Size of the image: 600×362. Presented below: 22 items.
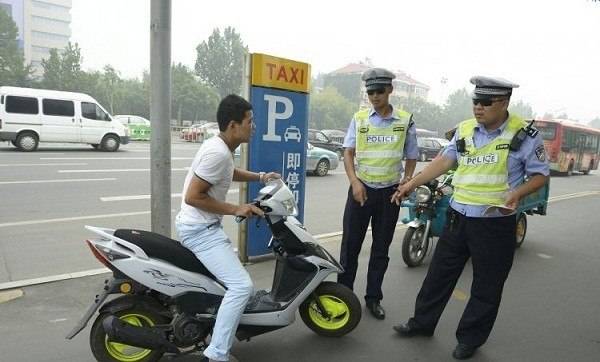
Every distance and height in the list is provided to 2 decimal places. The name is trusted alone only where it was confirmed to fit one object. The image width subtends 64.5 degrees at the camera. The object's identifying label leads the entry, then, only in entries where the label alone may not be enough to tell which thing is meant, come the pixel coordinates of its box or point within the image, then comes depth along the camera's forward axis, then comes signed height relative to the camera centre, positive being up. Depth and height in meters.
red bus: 21.05 -0.20
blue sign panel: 4.86 -0.15
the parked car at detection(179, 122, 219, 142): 29.95 -0.54
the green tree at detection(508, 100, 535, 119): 107.86 +7.46
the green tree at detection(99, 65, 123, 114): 48.97 +3.45
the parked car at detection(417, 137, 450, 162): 27.37 -0.81
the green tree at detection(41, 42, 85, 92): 46.00 +4.50
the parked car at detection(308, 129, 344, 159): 20.76 -0.52
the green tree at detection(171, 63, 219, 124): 48.59 +2.79
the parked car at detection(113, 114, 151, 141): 28.70 -0.43
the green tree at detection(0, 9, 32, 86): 41.88 +5.20
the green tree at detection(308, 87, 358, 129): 63.78 +2.50
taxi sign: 4.73 +0.56
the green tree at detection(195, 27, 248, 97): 66.69 +8.62
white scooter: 2.75 -1.02
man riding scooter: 2.71 -0.52
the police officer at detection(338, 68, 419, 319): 3.71 -0.33
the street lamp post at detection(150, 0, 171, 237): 4.06 +0.10
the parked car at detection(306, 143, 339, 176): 14.30 -0.97
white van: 16.00 -0.01
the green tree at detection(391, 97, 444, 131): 71.69 +3.18
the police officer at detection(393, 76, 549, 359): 2.97 -0.40
